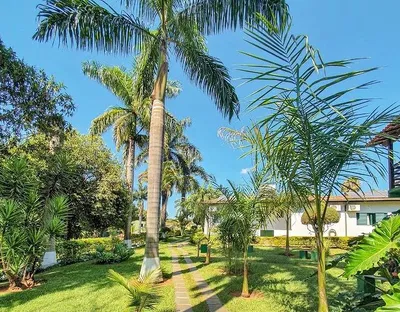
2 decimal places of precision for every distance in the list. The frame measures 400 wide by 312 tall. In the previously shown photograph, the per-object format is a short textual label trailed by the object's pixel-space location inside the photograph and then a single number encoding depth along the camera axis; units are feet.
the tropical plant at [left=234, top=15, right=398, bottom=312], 11.14
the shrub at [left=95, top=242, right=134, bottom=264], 45.39
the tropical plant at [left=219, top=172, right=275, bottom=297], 26.73
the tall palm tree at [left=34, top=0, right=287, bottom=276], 29.86
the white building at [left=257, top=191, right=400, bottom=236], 79.15
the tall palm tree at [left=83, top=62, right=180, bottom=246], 61.41
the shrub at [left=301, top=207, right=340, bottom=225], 67.05
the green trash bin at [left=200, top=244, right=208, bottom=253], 52.57
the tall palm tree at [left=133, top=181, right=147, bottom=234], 175.73
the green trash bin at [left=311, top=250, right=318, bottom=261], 46.88
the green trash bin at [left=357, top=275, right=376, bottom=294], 12.85
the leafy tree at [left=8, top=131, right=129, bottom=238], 61.41
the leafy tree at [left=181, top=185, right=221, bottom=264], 48.09
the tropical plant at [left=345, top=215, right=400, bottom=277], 8.92
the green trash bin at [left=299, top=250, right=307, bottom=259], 48.96
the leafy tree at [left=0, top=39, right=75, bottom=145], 29.68
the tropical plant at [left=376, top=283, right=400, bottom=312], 6.33
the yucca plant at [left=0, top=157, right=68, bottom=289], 28.37
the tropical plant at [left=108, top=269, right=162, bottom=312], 13.67
